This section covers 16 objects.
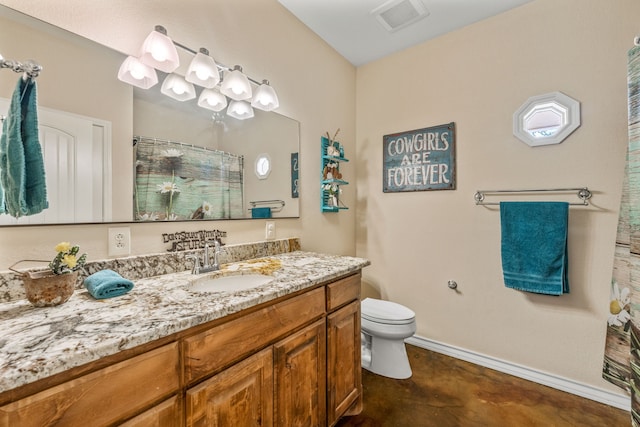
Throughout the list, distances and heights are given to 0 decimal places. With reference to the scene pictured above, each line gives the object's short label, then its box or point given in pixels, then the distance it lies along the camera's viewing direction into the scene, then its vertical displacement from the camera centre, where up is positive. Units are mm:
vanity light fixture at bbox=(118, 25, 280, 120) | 1147 +659
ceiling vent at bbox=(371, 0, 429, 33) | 1798 +1397
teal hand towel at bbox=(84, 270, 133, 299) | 842 -241
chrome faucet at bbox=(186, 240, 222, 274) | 1227 -247
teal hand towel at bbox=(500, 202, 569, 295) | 1644 -227
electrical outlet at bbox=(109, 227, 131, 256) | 1082 -123
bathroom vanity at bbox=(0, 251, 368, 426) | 536 -383
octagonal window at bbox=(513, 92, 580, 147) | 1670 +603
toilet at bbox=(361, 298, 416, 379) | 1778 -876
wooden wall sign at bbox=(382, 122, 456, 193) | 2094 +424
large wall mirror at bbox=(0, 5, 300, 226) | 943 +308
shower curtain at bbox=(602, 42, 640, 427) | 1071 -319
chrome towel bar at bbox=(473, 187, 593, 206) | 1621 +120
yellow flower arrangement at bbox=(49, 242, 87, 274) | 795 -149
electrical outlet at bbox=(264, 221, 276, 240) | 1708 -126
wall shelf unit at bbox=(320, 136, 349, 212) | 2146 +261
